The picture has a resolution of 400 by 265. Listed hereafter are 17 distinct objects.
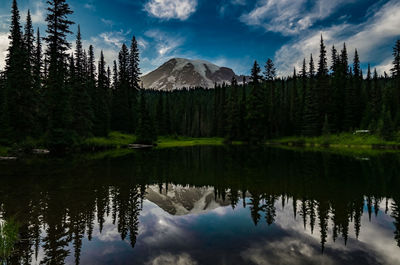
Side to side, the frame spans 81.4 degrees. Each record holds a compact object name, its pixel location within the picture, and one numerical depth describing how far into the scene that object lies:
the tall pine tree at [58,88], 34.31
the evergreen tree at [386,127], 46.31
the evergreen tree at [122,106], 58.34
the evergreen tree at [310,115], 60.94
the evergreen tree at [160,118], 81.56
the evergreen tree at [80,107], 38.91
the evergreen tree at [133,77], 63.06
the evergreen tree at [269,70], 67.91
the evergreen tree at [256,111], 62.28
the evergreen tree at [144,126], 52.12
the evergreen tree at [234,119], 66.06
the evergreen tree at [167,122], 87.00
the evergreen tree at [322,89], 62.61
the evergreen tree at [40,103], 35.78
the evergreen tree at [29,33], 50.88
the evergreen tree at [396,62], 61.53
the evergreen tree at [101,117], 46.81
